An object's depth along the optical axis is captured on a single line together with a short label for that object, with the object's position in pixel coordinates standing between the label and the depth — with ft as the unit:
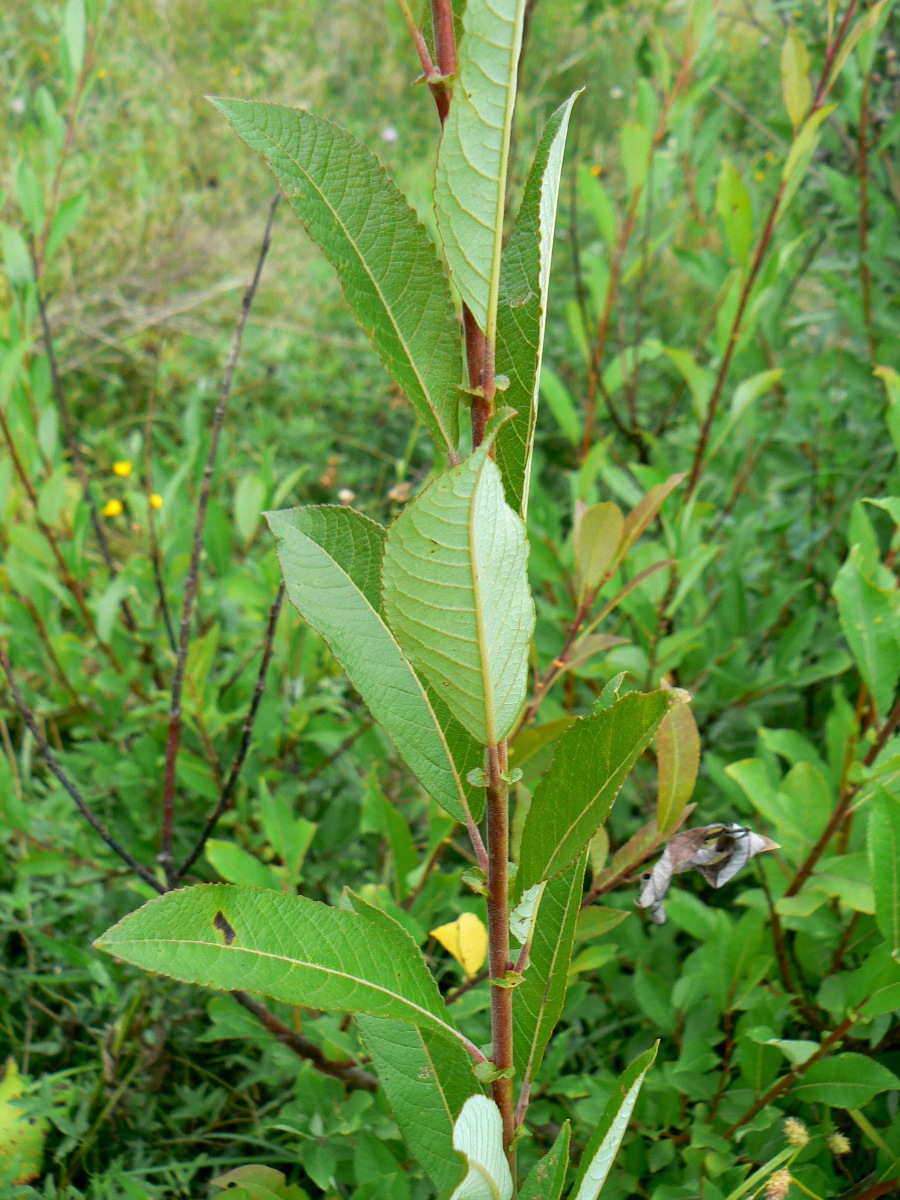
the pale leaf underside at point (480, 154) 1.36
